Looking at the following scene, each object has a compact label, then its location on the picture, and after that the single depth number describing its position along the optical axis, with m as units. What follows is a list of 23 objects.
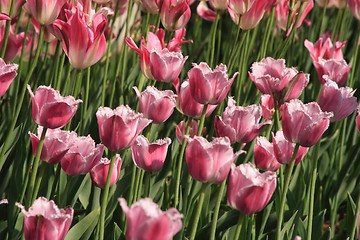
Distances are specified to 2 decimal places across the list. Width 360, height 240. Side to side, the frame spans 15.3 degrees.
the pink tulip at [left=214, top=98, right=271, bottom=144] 1.86
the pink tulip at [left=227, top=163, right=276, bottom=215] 1.62
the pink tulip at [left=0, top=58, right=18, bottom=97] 1.82
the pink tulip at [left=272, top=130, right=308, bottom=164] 1.83
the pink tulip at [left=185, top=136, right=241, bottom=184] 1.65
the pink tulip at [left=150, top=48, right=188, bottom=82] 2.04
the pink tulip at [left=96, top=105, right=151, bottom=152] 1.71
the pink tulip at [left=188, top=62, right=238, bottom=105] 1.85
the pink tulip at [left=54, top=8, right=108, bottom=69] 1.95
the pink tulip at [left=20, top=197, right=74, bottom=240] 1.54
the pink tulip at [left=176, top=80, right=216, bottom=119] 1.97
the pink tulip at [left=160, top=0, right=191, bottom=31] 2.34
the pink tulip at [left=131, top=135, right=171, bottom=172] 1.82
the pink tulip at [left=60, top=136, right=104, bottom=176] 1.78
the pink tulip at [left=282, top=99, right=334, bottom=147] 1.76
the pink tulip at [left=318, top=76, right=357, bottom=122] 1.94
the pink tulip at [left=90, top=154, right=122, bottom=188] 1.83
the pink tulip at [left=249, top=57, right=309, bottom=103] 2.01
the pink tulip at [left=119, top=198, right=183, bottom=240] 1.41
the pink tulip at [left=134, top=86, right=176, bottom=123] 1.90
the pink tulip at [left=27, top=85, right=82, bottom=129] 1.75
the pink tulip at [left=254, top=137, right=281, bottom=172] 1.93
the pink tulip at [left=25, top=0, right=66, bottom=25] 2.04
